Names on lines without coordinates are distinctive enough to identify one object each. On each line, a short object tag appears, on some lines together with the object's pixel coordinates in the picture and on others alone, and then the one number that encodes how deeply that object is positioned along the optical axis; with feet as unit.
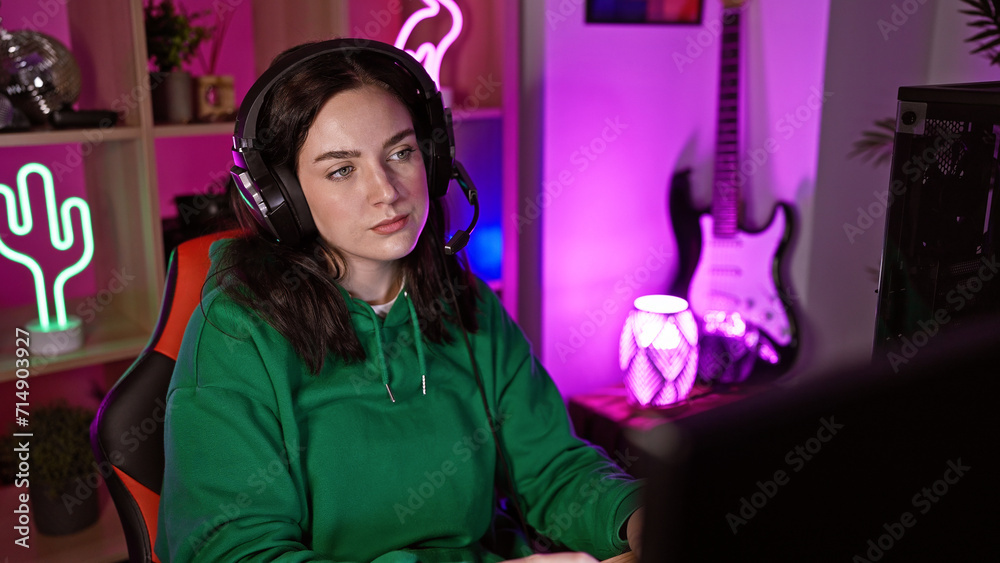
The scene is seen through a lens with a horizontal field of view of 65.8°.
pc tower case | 2.57
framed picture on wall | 7.48
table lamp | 7.20
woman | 3.23
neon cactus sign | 5.15
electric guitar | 7.83
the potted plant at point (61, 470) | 5.73
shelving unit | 5.42
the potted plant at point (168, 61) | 5.78
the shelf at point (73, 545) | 5.79
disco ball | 5.10
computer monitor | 1.42
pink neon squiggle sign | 6.73
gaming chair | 3.43
